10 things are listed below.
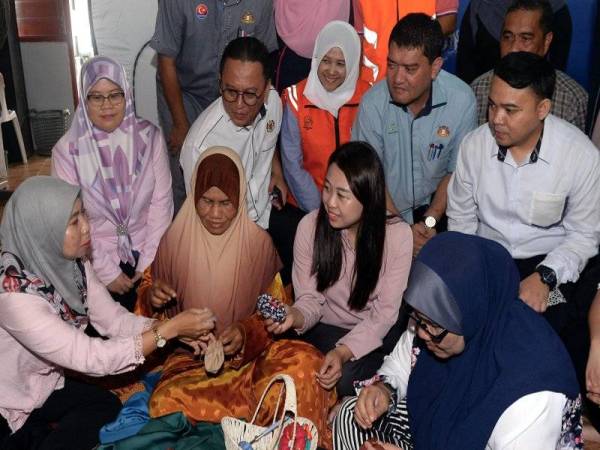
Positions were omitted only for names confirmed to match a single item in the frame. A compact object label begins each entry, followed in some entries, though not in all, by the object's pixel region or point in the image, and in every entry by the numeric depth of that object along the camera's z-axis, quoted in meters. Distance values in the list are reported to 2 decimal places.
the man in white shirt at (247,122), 3.04
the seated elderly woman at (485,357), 1.67
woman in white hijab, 3.32
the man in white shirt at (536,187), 2.52
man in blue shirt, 3.00
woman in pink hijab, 3.07
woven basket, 2.08
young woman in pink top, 2.58
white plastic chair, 5.75
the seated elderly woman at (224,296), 2.50
